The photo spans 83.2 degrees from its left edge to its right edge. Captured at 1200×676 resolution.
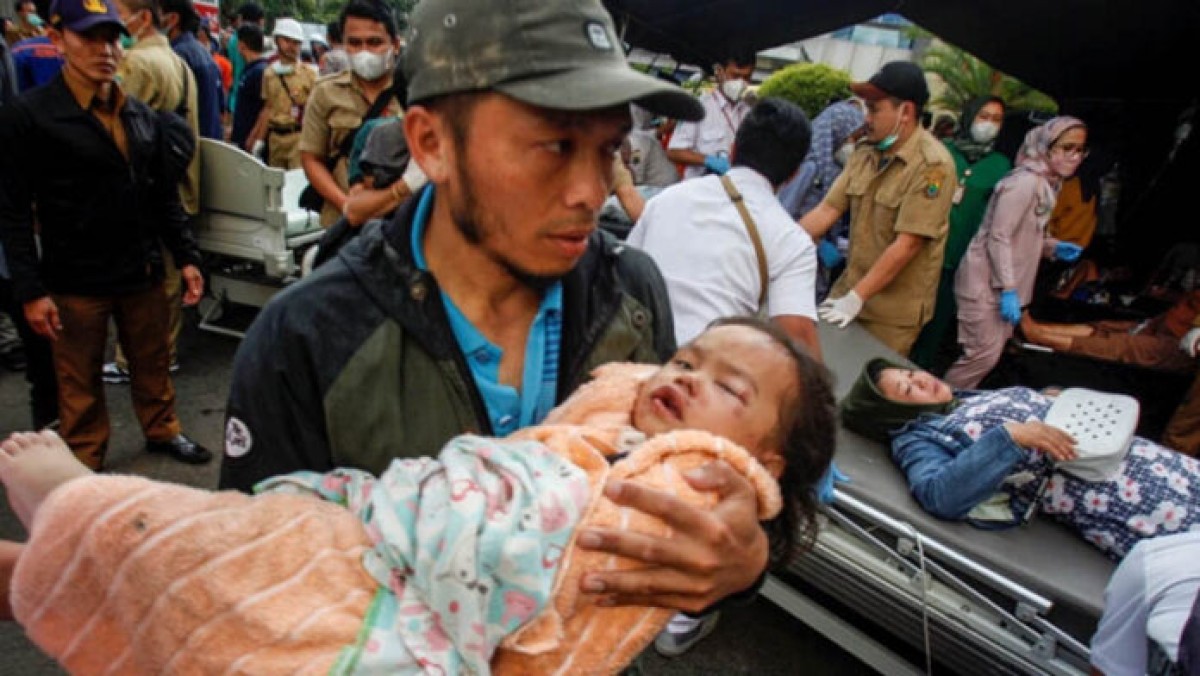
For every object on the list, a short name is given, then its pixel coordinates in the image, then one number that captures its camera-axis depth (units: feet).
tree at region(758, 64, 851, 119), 27.81
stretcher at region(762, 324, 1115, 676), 7.71
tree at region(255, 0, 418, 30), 99.30
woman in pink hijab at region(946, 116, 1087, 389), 15.20
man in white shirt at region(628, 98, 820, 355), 8.86
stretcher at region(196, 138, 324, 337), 14.33
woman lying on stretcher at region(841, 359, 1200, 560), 8.61
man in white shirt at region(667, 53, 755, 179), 20.39
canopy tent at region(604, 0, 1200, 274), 17.88
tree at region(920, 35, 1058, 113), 49.55
